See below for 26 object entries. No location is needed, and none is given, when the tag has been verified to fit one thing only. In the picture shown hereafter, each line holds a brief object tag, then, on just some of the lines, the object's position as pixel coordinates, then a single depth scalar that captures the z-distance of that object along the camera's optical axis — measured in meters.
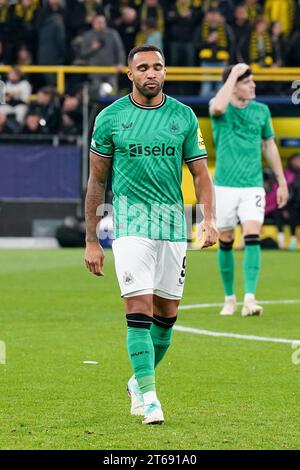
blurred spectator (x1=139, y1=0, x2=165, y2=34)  26.92
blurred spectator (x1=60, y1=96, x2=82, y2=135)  25.50
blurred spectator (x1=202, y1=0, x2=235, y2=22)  27.25
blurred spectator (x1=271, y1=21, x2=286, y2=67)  26.56
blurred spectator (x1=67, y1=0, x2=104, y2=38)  27.56
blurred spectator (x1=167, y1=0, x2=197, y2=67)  26.77
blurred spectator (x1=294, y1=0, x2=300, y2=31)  27.30
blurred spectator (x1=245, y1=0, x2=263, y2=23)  27.06
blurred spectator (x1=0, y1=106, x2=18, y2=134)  25.57
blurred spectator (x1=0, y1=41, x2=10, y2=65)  28.03
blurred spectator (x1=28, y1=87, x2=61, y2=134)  25.53
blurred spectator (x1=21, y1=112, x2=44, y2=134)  25.45
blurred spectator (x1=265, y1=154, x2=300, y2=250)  24.22
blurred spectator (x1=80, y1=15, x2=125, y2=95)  26.31
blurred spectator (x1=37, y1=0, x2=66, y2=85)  27.03
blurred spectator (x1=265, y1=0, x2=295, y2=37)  27.56
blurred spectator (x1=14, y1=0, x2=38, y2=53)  27.78
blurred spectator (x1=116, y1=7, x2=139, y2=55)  27.08
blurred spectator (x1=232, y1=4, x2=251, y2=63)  25.91
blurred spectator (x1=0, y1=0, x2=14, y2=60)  27.80
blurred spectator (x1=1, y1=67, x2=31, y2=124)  26.12
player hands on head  13.94
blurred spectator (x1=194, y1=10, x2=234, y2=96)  25.98
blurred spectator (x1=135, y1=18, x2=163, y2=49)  26.42
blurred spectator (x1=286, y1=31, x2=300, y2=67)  26.67
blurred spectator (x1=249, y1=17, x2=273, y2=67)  25.72
